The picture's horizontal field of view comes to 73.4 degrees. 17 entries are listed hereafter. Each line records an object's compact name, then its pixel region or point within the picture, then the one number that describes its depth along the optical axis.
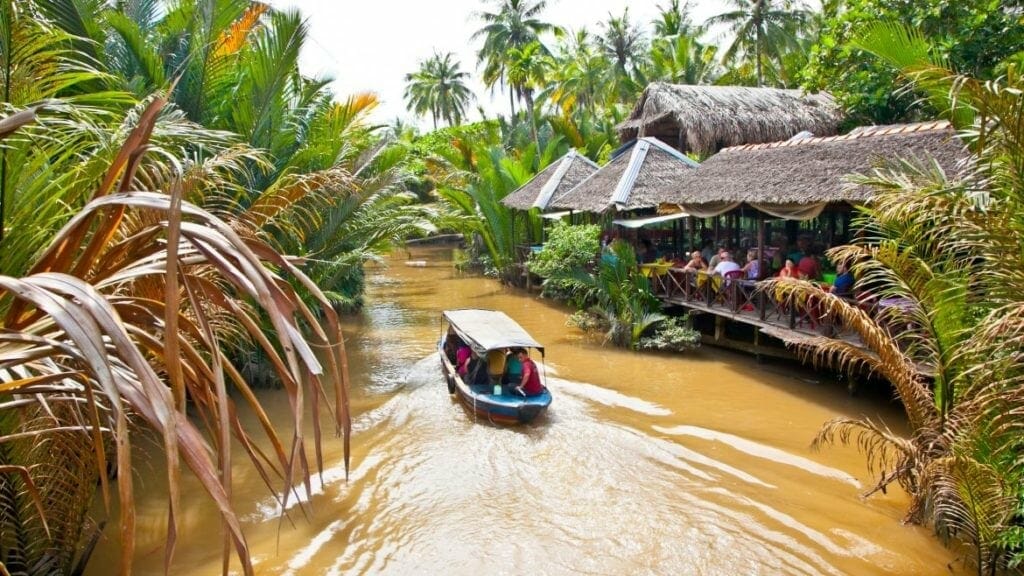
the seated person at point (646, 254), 16.95
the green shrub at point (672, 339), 13.30
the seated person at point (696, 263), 13.92
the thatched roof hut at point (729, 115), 20.14
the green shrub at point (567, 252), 15.96
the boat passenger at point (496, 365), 10.06
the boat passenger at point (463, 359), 10.88
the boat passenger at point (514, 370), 10.20
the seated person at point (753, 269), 12.45
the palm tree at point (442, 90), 51.84
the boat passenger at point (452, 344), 12.43
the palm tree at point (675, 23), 33.56
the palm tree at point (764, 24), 26.70
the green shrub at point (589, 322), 15.23
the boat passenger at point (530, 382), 9.98
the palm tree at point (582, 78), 32.16
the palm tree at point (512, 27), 35.12
